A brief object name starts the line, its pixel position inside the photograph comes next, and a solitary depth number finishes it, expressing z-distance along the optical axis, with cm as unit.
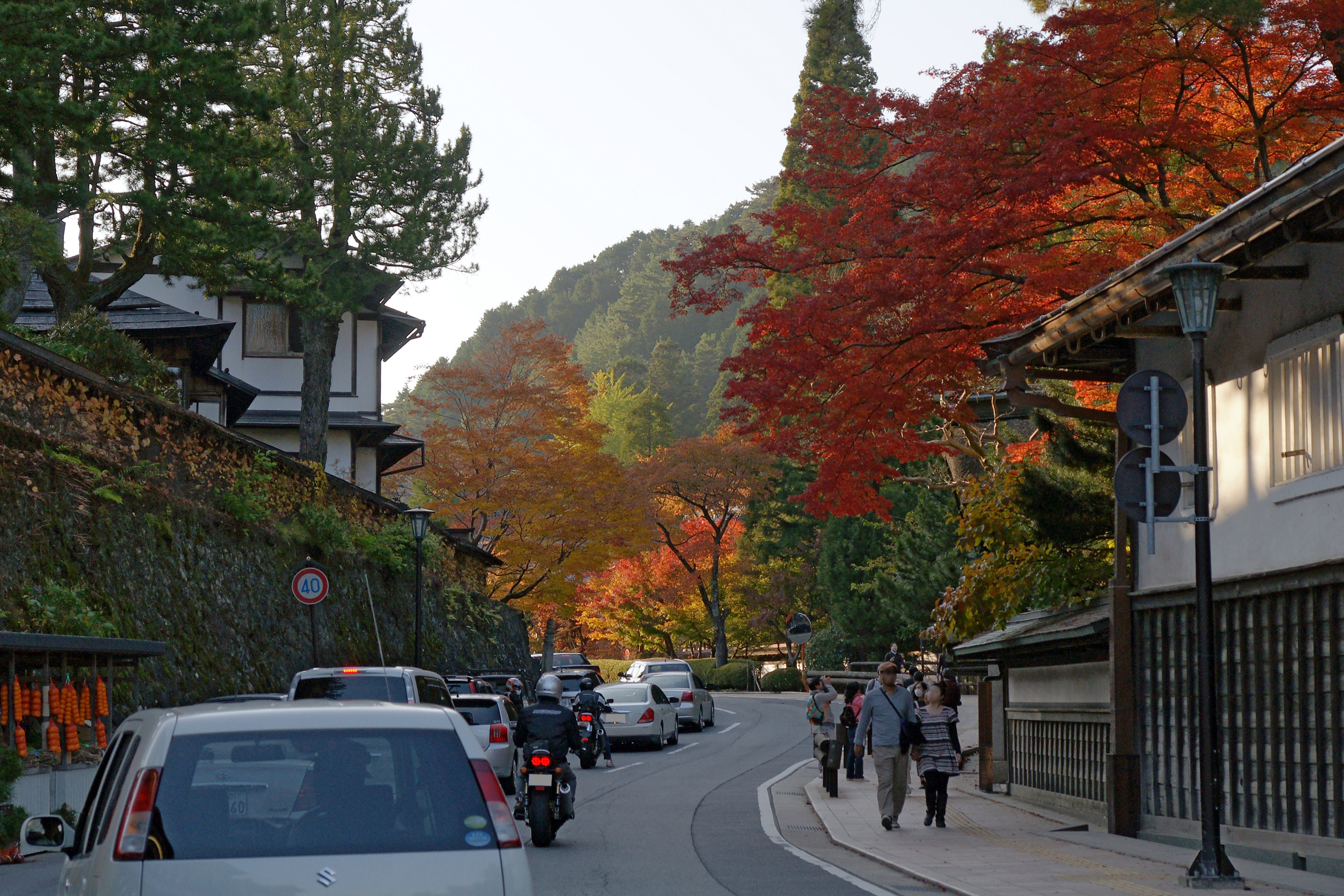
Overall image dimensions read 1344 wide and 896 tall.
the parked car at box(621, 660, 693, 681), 4247
